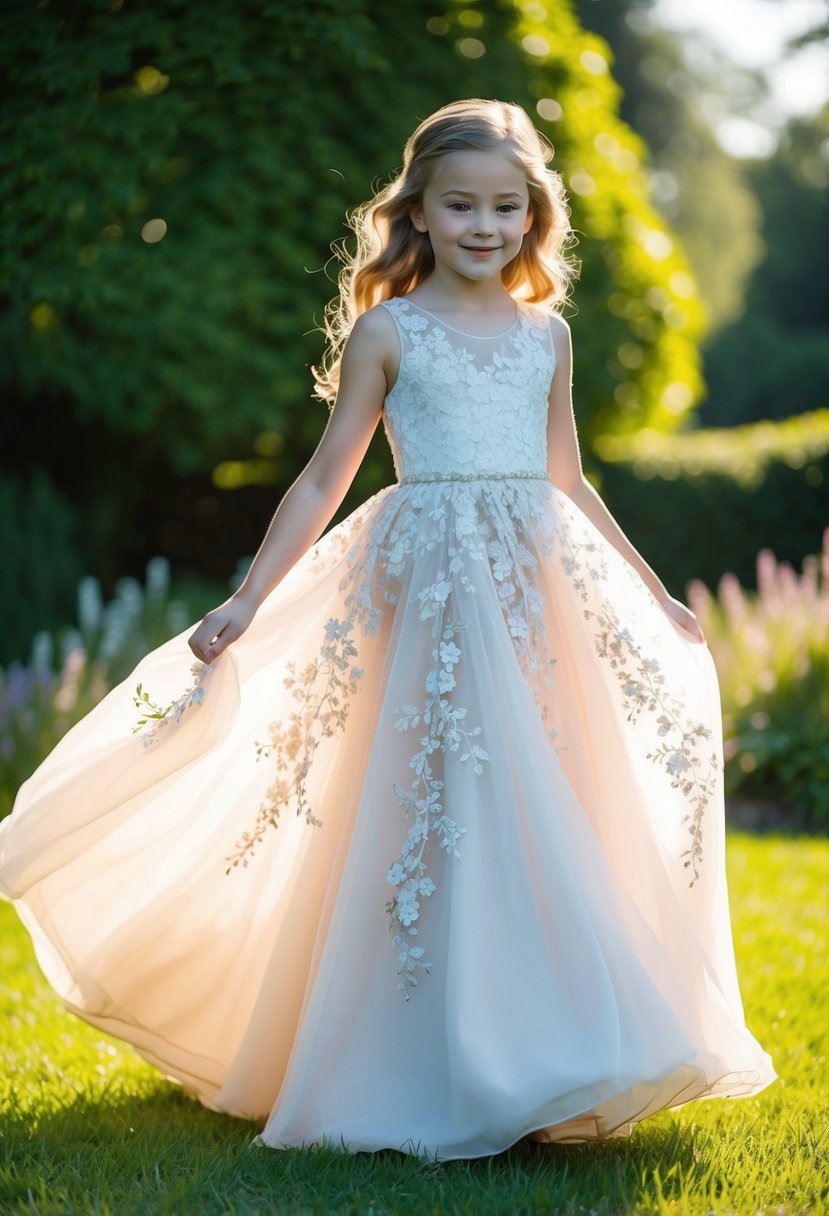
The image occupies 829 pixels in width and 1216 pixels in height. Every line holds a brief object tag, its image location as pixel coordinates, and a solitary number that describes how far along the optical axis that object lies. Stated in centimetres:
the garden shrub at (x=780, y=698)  621
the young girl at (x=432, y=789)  244
